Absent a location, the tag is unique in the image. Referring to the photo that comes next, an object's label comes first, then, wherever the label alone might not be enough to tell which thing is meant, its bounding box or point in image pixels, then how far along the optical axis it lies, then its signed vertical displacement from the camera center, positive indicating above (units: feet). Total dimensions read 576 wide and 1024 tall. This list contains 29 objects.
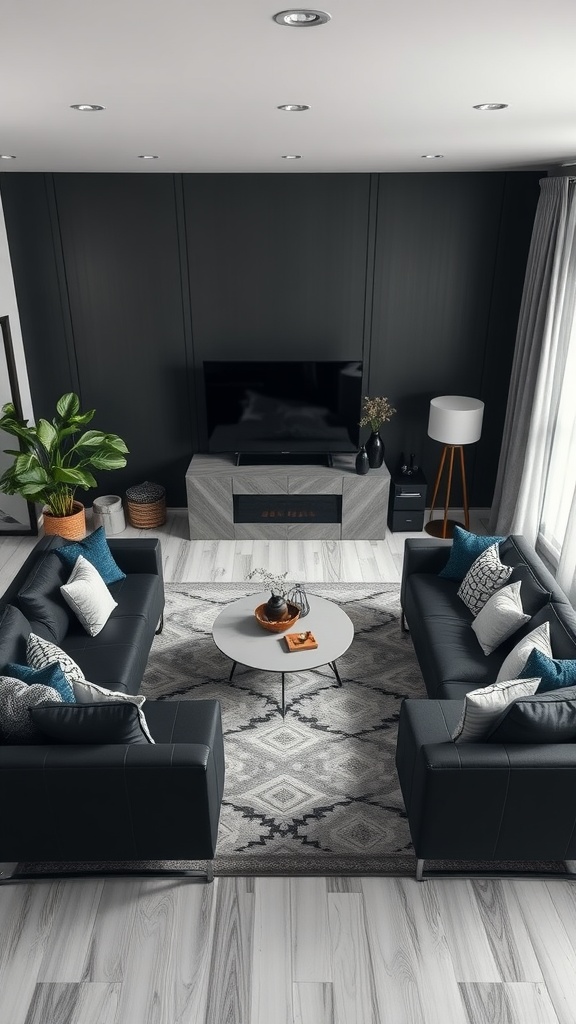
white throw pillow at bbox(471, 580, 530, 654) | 12.40 -6.03
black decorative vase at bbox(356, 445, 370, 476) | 19.36 -5.56
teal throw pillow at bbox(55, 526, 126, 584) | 13.94 -5.67
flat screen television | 19.20 -4.22
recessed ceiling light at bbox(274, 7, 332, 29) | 4.62 +1.30
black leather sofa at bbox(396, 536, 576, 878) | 9.35 -6.72
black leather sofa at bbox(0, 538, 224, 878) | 9.32 -6.69
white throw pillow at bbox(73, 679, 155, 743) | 10.34 -6.00
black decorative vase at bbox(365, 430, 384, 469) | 19.72 -5.33
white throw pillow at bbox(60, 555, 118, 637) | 12.99 -5.98
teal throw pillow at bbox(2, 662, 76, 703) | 10.21 -5.73
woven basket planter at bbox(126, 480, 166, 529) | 20.25 -6.90
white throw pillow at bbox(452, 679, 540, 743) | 9.66 -5.77
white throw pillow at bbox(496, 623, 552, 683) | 10.90 -5.80
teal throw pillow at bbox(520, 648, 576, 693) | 10.23 -5.66
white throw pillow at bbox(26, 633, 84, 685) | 10.93 -5.88
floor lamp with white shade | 18.61 -4.37
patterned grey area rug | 10.69 -8.11
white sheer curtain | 15.84 -3.55
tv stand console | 19.44 -6.59
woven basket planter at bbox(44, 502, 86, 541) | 18.15 -6.66
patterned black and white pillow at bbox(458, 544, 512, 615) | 13.46 -5.88
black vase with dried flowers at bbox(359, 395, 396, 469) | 19.53 -4.55
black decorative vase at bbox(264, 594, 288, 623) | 13.61 -6.41
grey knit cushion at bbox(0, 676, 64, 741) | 9.70 -5.77
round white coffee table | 12.80 -6.82
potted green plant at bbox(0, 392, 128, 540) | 17.31 -5.10
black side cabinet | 19.84 -6.72
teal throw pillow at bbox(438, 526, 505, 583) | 14.44 -5.77
